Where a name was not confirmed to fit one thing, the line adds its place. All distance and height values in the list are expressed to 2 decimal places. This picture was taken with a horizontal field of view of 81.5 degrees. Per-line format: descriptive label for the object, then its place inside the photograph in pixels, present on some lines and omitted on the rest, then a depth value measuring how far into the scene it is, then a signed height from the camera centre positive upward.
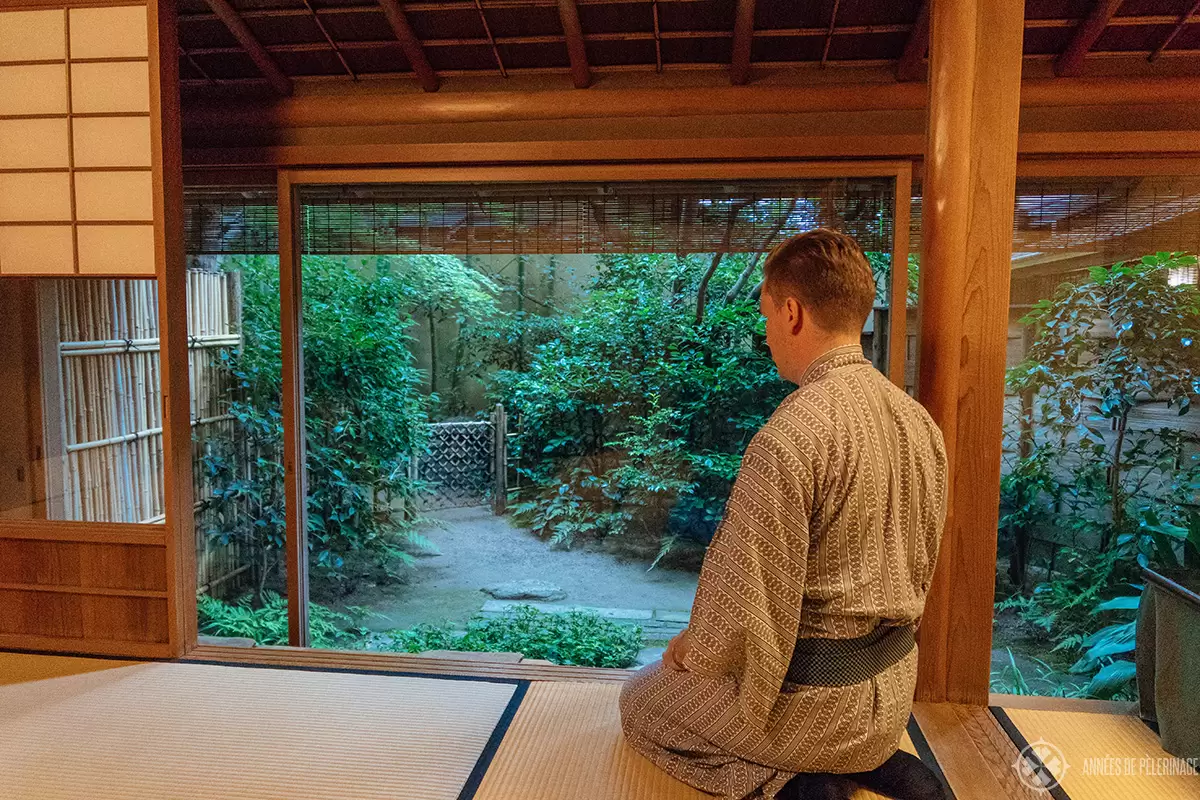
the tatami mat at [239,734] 1.68 -1.02
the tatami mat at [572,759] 1.62 -1.00
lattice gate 4.41 -0.68
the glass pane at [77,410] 2.88 -0.21
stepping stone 4.27 -1.42
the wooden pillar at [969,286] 1.98 +0.22
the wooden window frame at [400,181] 2.70 +0.60
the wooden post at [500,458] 4.34 -0.61
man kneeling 1.36 -0.41
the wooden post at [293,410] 2.95 -0.21
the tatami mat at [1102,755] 1.68 -1.03
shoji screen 2.39 +0.76
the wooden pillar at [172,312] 2.35 +0.17
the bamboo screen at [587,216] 2.79 +0.61
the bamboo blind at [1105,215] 2.78 +0.60
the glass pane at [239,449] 3.88 -0.51
